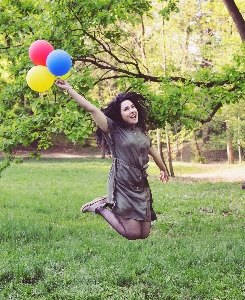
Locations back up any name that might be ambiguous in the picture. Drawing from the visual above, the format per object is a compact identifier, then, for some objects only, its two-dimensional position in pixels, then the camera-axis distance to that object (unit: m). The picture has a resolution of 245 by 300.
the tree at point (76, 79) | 6.64
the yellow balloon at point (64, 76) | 3.39
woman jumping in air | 3.45
